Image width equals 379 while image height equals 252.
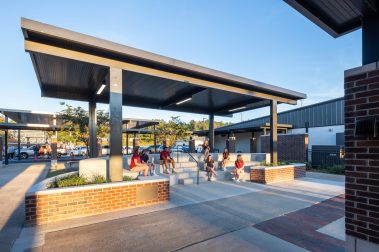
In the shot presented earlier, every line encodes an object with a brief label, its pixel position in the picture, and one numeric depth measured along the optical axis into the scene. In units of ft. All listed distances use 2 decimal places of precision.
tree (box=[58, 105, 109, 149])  44.55
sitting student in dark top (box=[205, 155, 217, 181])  34.24
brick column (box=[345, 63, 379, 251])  9.12
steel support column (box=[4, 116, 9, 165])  62.27
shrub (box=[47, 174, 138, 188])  19.21
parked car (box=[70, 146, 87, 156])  102.76
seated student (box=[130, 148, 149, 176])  28.14
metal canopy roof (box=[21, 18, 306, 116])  18.46
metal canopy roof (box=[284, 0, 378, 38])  9.96
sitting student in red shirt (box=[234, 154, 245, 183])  34.11
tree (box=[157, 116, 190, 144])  60.85
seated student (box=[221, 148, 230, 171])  39.24
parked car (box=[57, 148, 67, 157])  103.65
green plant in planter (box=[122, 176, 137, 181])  22.27
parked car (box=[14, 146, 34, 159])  89.59
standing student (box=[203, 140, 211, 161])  39.51
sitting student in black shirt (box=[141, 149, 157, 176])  34.64
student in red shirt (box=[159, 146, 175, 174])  34.37
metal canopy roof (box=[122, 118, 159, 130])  75.97
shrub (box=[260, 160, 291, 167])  35.84
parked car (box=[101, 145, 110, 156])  101.82
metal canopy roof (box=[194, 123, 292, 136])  73.05
